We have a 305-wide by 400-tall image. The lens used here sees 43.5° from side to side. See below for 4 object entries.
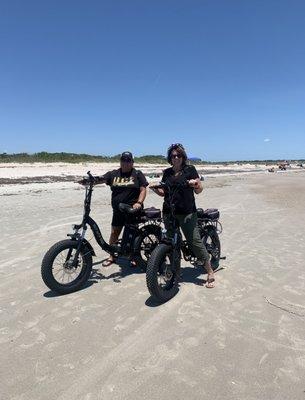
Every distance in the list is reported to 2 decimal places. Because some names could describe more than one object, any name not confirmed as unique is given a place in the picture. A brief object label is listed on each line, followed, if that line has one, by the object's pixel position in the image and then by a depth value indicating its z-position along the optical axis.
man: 6.42
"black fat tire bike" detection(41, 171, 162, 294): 5.36
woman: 5.51
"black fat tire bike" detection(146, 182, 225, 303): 4.98
